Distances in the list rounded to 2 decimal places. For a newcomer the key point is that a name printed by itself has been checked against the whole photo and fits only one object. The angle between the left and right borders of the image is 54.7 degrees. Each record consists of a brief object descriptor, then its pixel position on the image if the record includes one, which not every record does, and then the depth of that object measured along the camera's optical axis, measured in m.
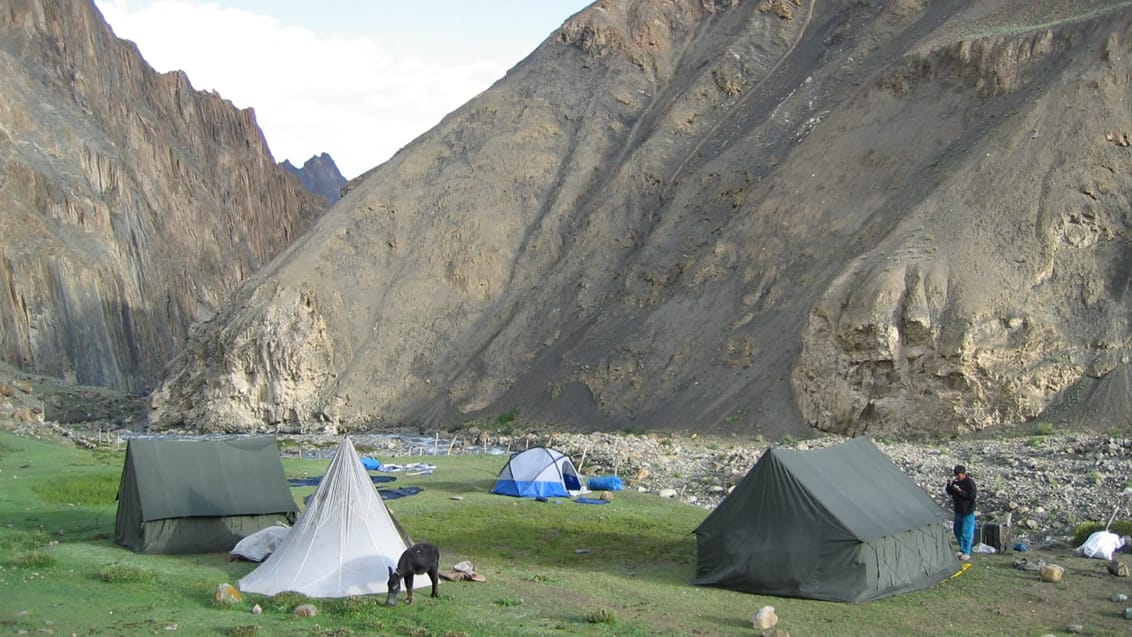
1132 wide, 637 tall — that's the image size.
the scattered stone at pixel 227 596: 14.86
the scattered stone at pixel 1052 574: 16.50
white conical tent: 15.72
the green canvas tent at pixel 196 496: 19.33
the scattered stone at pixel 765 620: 14.00
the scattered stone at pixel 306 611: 14.35
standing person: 18.23
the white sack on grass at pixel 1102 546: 18.00
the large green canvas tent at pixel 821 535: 15.96
